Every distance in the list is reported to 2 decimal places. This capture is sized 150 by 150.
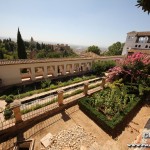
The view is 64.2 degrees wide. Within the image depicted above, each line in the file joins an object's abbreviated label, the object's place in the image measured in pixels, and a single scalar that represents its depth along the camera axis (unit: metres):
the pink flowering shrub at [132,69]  10.78
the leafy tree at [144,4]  7.29
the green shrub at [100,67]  21.09
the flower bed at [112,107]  6.83
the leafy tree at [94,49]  52.13
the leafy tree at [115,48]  57.05
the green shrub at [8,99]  10.80
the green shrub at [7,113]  7.38
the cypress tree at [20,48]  30.08
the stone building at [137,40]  35.91
